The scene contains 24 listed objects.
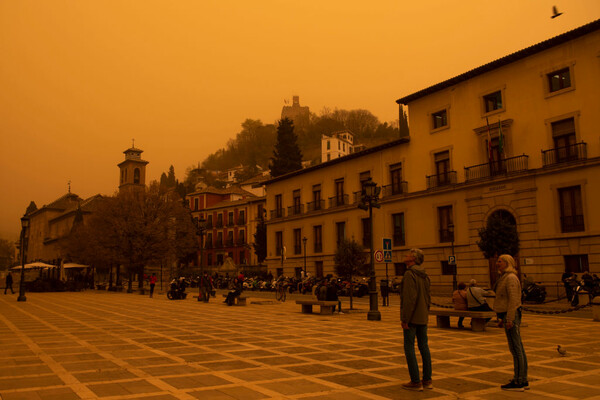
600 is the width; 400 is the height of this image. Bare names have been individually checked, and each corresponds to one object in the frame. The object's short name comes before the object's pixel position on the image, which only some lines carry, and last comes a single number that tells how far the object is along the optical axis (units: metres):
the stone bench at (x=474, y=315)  12.17
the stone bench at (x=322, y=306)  16.88
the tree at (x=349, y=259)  31.73
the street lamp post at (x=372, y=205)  15.20
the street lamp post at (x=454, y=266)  26.59
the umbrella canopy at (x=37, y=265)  41.13
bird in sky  13.92
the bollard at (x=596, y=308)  14.63
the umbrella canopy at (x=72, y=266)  42.83
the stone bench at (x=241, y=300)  22.05
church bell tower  81.31
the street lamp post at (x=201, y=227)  25.16
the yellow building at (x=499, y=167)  25.34
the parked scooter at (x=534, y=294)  21.80
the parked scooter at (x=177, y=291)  26.88
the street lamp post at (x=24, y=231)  26.03
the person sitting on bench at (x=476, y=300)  12.63
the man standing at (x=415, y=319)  6.05
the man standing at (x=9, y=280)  37.91
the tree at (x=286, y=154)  67.62
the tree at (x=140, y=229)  37.00
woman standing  6.10
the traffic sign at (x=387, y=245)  17.34
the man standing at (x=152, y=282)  29.21
